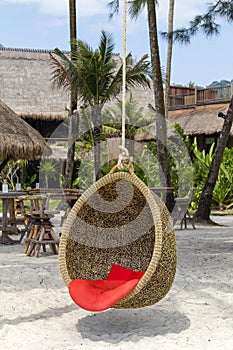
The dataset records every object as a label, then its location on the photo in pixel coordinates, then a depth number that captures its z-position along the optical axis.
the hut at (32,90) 22.53
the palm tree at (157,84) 10.23
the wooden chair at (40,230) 6.99
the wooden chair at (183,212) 10.27
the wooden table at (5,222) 7.91
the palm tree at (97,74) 12.52
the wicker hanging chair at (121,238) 3.56
